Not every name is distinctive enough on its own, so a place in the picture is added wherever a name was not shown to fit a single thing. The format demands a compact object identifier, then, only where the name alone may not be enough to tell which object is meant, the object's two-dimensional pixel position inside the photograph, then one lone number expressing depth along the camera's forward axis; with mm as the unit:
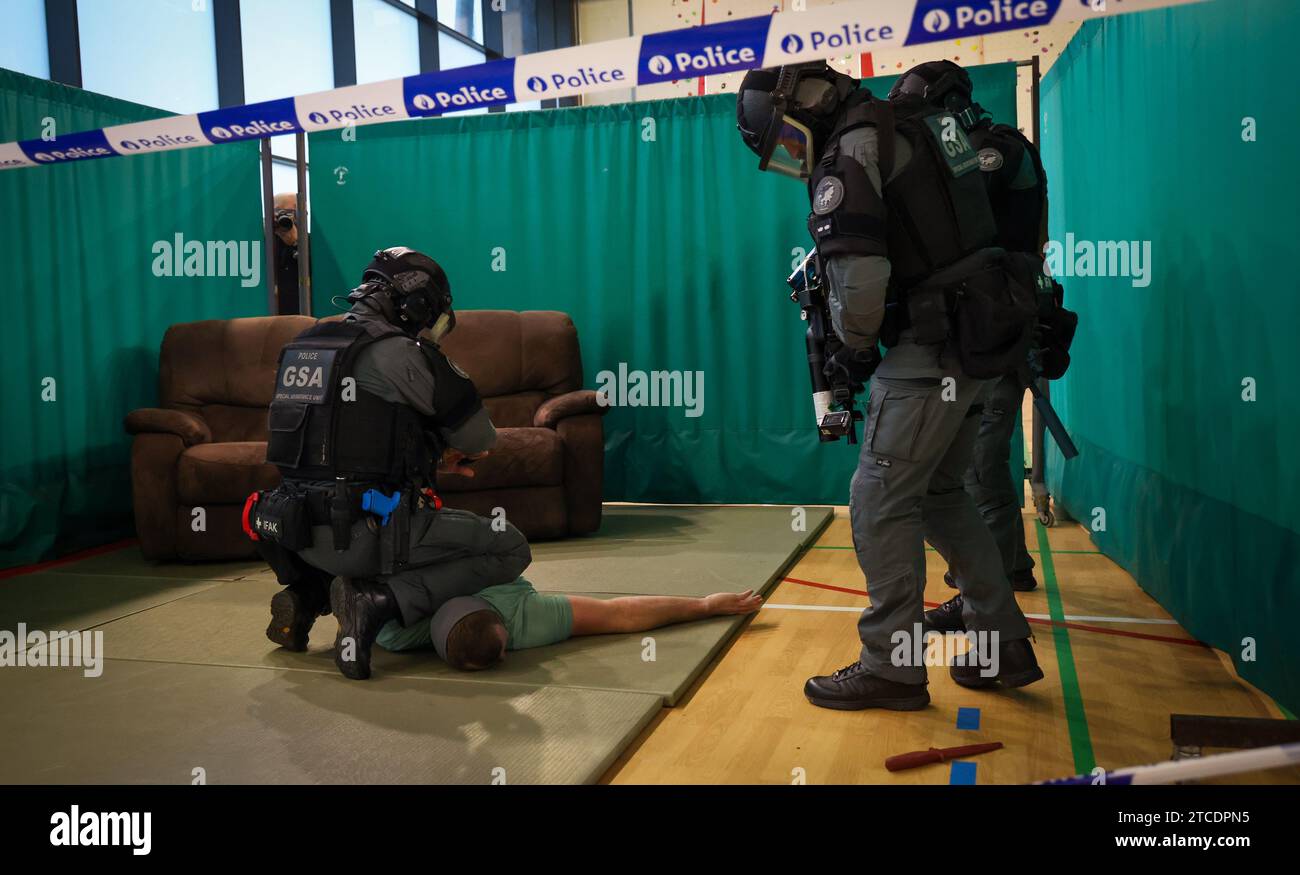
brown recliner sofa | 4844
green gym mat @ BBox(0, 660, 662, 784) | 2391
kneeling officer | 3037
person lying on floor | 3088
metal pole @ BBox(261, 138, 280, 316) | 6547
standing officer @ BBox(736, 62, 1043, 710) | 2617
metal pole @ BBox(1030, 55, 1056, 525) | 5227
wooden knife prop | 2375
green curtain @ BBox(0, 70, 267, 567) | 5062
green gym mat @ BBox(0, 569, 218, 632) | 3898
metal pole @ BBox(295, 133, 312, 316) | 6625
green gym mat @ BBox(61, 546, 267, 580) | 4676
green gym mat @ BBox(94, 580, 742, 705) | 3057
